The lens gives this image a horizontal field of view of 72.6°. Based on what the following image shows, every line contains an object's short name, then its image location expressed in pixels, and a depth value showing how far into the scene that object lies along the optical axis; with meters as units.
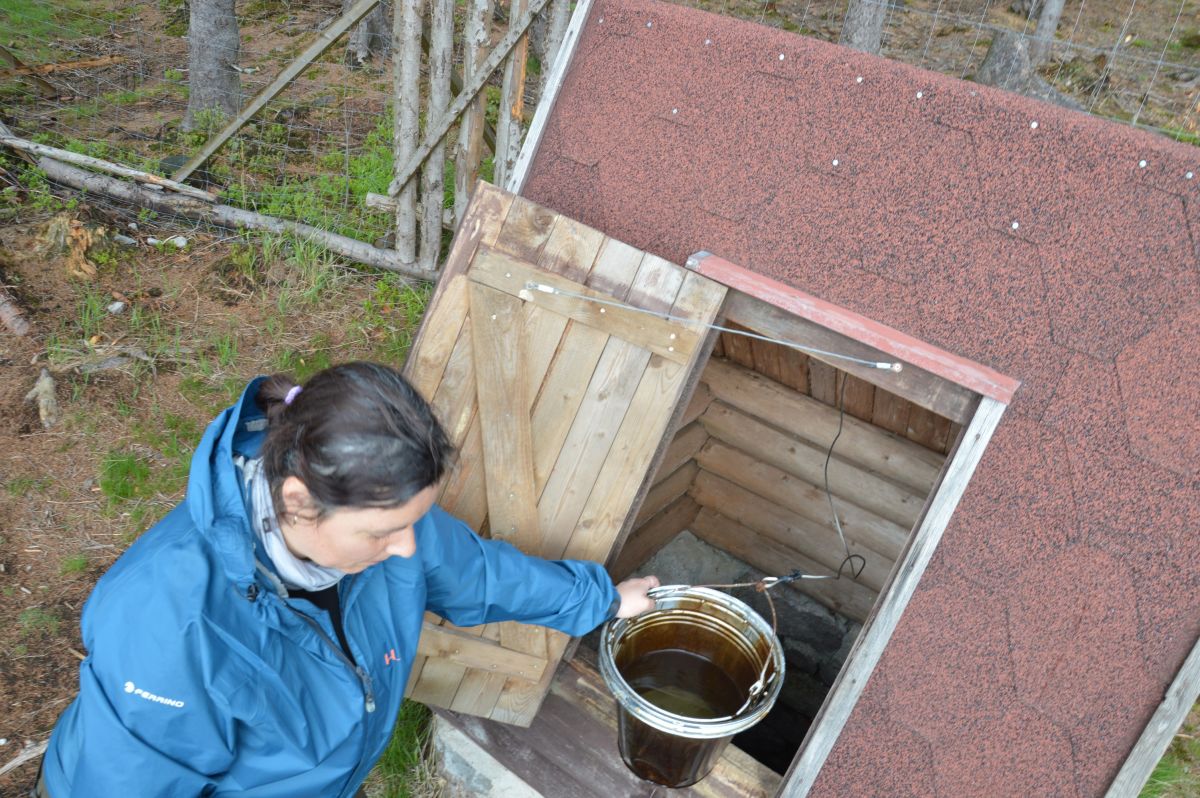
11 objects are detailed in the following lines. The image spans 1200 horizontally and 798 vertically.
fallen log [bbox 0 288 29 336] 4.74
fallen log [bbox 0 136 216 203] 5.39
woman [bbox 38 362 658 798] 1.62
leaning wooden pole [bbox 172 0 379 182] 4.48
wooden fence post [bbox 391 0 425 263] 4.39
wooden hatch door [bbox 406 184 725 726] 2.55
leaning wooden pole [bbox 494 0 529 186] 4.41
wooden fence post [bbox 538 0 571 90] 4.38
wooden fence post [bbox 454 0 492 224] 4.34
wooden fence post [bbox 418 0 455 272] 4.39
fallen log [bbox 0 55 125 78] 6.90
